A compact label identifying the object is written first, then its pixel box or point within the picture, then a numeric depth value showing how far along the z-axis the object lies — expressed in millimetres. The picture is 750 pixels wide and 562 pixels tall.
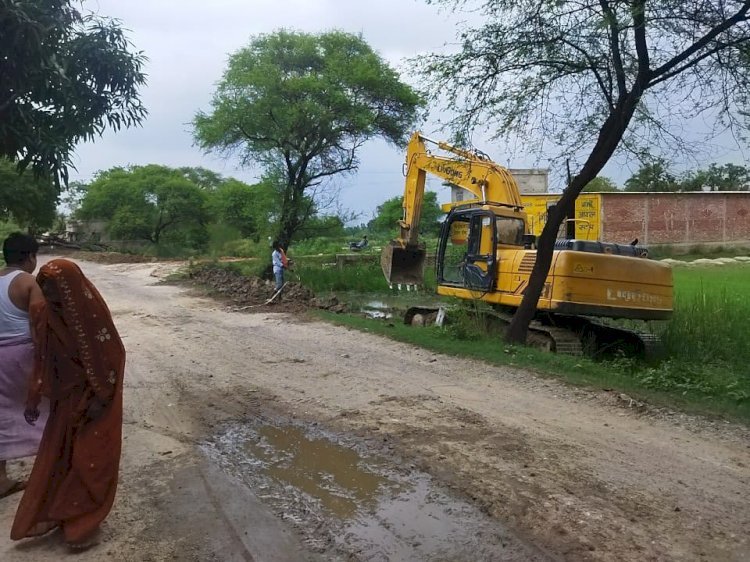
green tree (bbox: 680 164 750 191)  39512
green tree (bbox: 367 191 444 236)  55844
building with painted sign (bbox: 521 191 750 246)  34469
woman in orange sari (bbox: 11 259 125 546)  3779
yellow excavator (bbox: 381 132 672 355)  10305
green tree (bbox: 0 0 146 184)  4949
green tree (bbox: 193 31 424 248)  20547
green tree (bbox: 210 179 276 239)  42188
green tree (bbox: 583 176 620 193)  46184
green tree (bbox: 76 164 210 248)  44656
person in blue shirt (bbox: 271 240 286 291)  17797
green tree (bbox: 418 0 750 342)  8016
